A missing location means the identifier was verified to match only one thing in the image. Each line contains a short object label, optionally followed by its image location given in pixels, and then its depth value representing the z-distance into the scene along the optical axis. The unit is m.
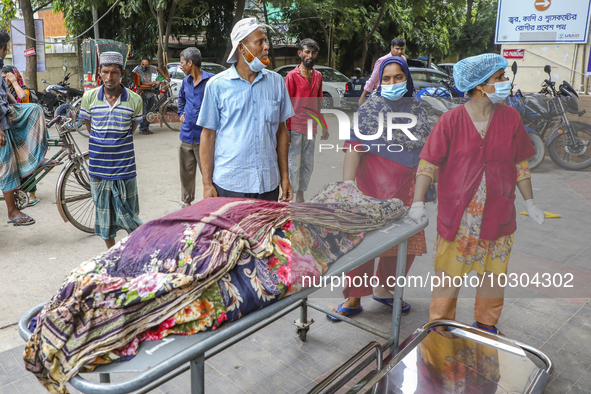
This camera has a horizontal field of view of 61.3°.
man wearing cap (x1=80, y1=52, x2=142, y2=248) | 3.47
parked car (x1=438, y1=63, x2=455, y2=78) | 17.37
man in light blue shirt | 2.78
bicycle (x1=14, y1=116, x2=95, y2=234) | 4.25
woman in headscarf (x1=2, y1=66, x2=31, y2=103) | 4.40
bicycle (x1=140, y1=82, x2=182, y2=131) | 10.06
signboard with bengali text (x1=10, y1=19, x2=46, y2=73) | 8.84
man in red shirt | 2.75
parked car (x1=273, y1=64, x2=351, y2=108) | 12.25
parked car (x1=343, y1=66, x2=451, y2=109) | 11.23
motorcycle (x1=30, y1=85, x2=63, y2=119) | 11.10
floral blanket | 1.43
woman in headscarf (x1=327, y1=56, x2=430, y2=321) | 2.61
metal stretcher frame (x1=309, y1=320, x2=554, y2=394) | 2.12
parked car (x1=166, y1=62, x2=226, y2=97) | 11.05
